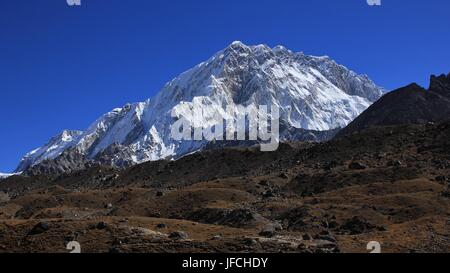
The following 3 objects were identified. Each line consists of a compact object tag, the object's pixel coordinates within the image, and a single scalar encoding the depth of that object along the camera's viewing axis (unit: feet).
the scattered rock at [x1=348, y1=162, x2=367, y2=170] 338.75
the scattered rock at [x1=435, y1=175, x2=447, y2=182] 287.16
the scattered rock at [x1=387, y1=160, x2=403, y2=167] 330.30
